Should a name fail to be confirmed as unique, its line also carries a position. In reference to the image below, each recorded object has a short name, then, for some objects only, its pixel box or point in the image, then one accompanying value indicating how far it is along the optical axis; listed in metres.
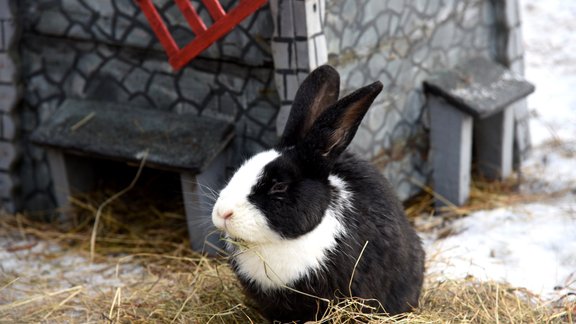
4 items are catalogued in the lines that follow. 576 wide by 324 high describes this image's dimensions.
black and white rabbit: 3.38
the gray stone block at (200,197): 5.07
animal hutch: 4.90
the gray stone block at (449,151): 5.79
